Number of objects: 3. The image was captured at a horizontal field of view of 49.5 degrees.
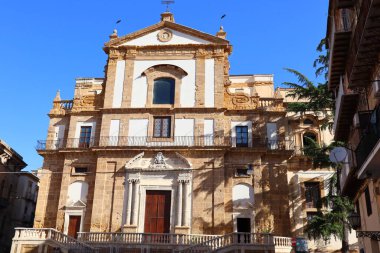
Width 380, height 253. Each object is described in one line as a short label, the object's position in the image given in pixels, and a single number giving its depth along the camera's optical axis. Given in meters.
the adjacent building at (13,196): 34.91
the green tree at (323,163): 23.92
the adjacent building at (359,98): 11.39
